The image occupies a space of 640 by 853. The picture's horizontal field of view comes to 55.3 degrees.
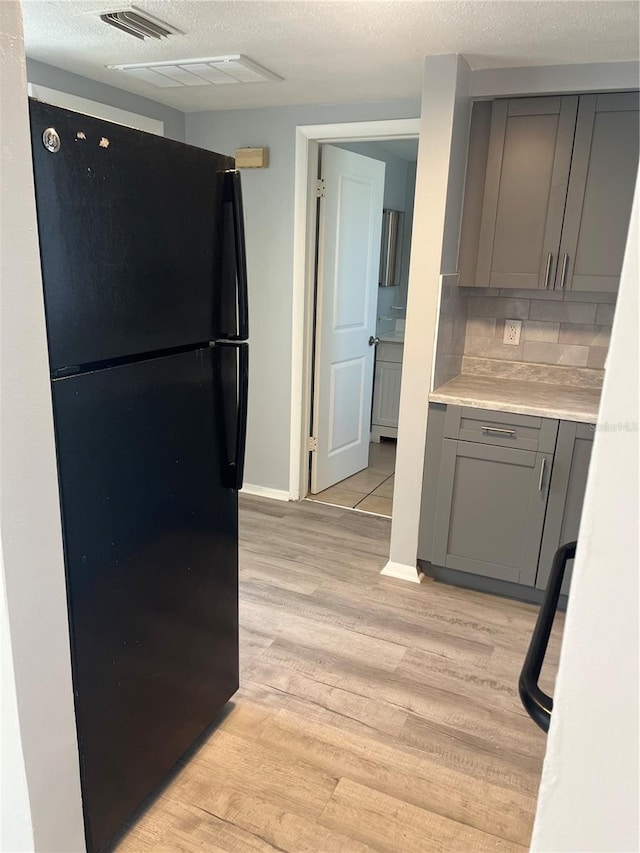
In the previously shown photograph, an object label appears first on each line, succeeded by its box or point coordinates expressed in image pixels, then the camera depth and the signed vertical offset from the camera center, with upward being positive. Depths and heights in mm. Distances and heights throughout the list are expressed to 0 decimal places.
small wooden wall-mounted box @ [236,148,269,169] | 3525 +568
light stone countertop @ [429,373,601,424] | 2623 -572
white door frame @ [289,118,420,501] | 3314 +39
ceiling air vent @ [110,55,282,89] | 2656 +829
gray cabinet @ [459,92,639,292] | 2619 +344
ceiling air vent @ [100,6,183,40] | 2156 +819
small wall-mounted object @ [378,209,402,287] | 5344 +158
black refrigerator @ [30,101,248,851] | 1254 -402
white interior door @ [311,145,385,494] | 3746 -291
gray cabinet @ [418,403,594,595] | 2658 -976
